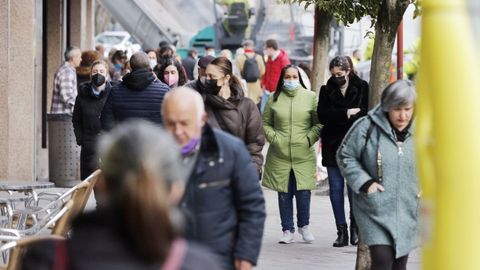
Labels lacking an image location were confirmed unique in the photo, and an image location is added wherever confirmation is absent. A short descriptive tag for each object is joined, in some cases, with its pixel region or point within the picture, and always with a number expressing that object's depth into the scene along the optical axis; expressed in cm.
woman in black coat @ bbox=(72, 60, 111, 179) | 2514
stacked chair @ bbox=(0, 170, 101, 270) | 1427
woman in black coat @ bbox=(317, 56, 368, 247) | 2431
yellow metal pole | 797
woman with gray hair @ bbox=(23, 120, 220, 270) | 666
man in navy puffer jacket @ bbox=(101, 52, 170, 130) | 2109
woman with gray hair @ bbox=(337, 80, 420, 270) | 1558
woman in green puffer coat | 2452
